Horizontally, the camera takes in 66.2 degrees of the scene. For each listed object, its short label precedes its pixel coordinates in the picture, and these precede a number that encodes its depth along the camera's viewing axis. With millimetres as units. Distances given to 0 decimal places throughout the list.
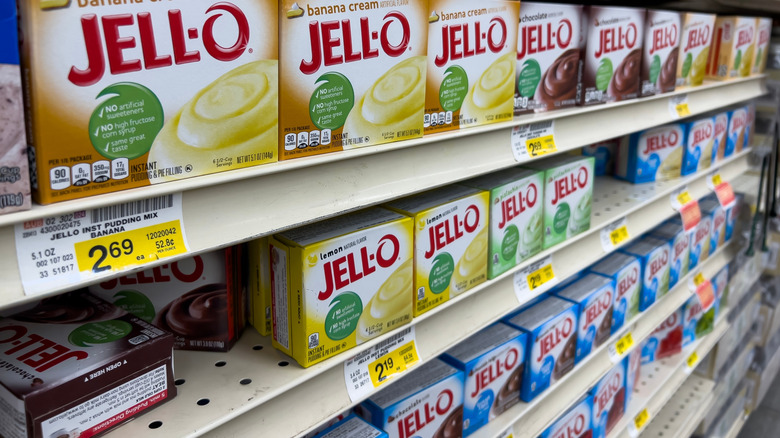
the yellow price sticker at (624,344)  715
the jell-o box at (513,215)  475
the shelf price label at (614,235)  634
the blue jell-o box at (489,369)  496
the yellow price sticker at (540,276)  536
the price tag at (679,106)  666
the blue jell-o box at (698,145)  773
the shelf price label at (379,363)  378
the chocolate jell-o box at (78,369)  267
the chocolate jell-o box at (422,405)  428
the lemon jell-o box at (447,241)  410
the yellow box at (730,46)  769
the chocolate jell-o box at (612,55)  519
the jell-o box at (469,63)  370
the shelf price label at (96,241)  223
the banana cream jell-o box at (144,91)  219
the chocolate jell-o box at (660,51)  587
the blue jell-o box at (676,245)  807
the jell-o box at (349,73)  294
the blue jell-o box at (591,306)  622
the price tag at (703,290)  903
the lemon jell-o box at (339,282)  343
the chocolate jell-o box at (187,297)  363
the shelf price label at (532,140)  451
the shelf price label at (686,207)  769
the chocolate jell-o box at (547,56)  456
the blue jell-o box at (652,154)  746
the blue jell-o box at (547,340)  555
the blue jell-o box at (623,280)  688
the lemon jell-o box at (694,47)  659
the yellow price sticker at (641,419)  806
